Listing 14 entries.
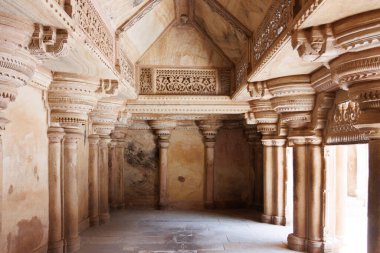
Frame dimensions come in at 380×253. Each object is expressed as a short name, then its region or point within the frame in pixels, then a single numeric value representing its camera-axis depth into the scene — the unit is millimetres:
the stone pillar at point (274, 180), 7578
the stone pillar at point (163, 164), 9836
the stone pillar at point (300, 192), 5395
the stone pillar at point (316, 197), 5156
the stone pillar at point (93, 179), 7172
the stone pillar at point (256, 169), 9617
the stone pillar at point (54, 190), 4863
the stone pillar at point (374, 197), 3139
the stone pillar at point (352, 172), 12648
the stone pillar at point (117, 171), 9359
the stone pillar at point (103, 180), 7854
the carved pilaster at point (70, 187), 5203
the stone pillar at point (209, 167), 9953
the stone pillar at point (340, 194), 5324
